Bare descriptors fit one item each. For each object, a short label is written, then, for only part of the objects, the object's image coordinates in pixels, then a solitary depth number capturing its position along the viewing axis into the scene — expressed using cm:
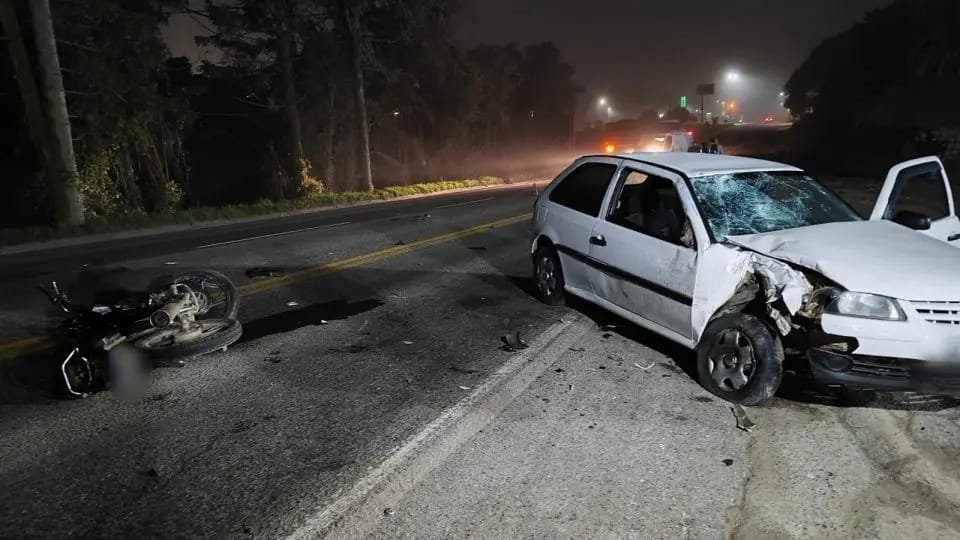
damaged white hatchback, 387
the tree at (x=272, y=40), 2506
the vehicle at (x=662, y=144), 2498
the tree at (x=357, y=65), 2861
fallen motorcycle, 459
